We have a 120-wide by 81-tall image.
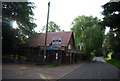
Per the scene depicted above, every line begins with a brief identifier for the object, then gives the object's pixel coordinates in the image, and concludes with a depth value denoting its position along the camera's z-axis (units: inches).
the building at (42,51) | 599.3
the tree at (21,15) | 361.0
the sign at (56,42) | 403.3
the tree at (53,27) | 1252.8
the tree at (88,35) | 919.5
